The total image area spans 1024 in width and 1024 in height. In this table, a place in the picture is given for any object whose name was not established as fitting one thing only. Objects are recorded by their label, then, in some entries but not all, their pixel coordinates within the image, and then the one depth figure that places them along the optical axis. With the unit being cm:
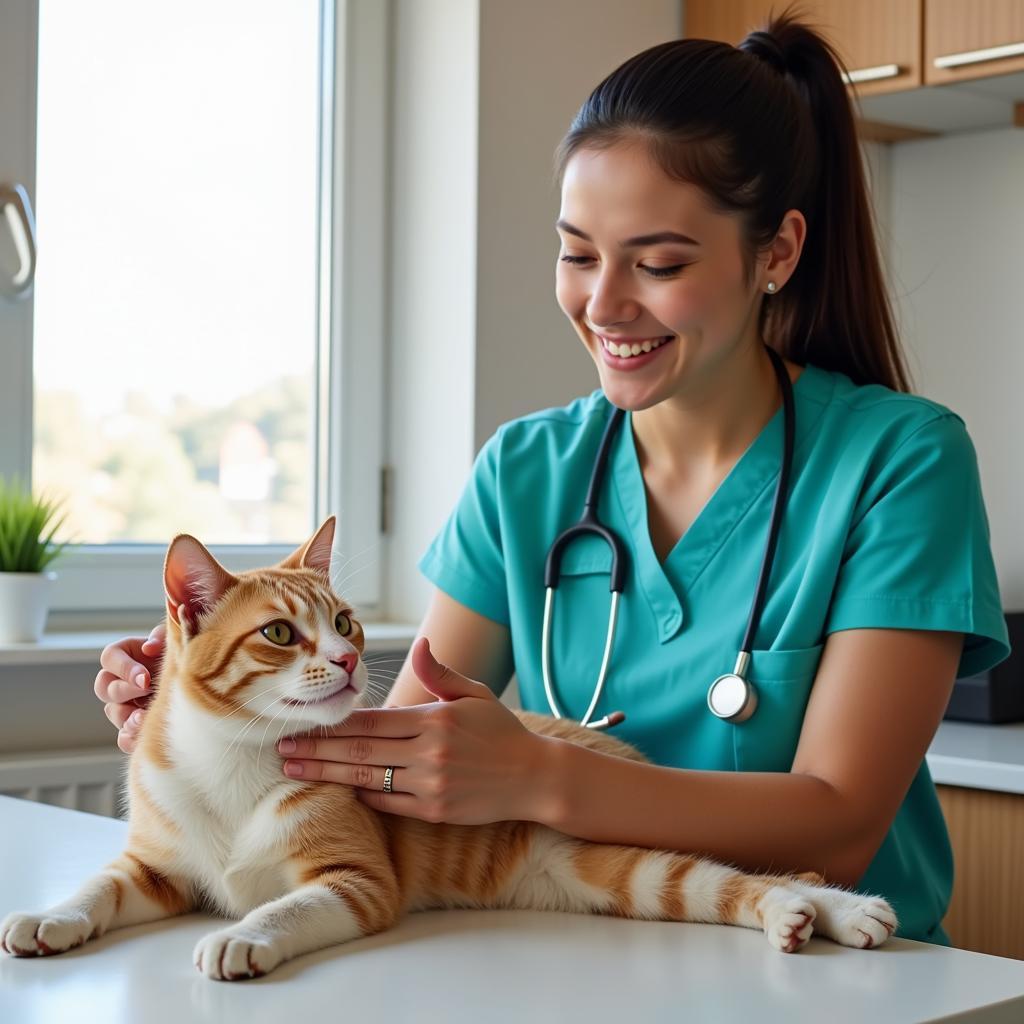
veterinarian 100
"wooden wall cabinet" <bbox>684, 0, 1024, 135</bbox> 197
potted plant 170
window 193
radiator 171
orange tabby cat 85
